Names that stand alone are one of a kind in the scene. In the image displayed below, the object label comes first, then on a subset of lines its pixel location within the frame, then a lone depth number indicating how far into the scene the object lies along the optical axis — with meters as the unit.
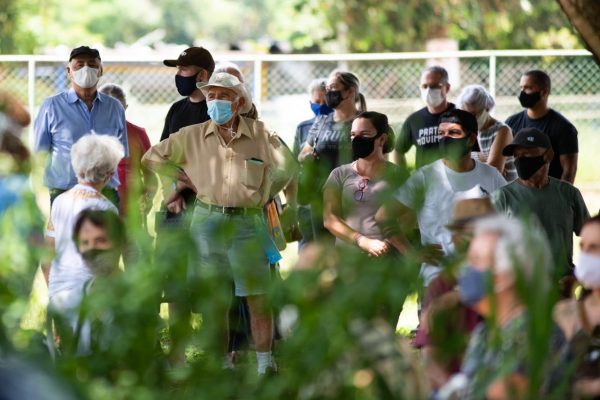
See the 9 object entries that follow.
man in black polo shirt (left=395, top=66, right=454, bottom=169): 20.65
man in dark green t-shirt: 15.35
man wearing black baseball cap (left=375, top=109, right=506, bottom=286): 9.41
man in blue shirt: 18.62
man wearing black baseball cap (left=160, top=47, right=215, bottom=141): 18.30
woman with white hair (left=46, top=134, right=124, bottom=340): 13.41
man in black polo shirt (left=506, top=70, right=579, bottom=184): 20.39
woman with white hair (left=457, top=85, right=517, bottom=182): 20.01
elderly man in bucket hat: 15.99
